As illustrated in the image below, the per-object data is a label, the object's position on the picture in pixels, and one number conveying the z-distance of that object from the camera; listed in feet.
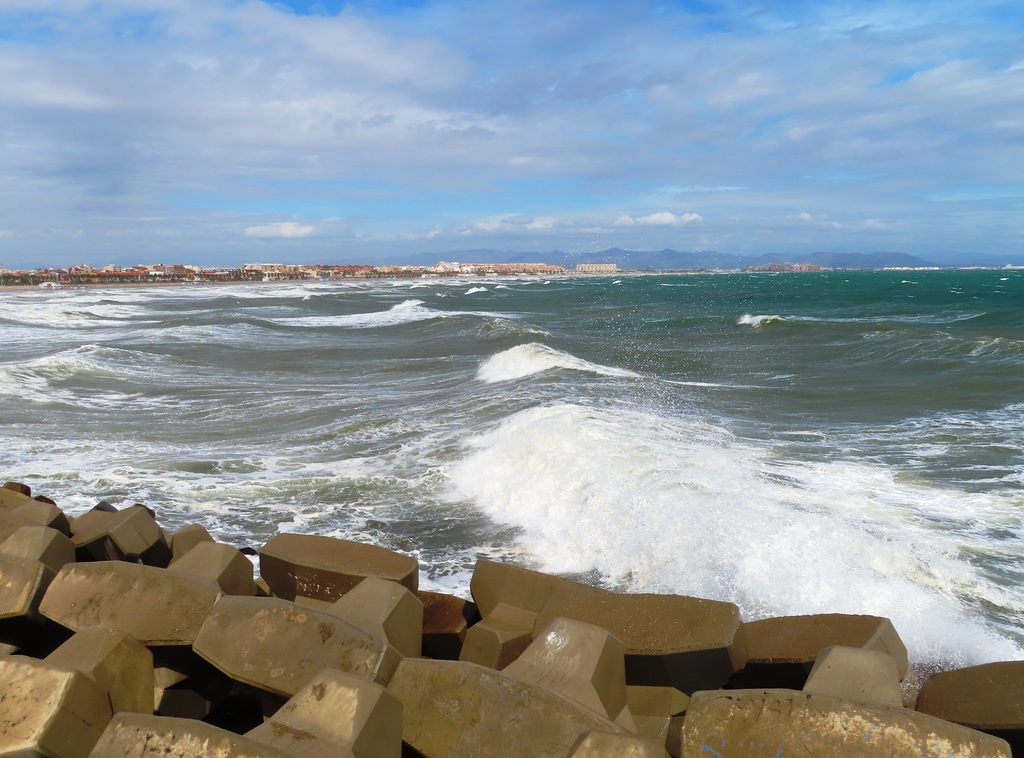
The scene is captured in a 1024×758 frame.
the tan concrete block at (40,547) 14.20
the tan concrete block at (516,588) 13.56
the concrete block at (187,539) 16.56
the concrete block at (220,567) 13.39
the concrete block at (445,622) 13.78
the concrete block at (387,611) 11.51
